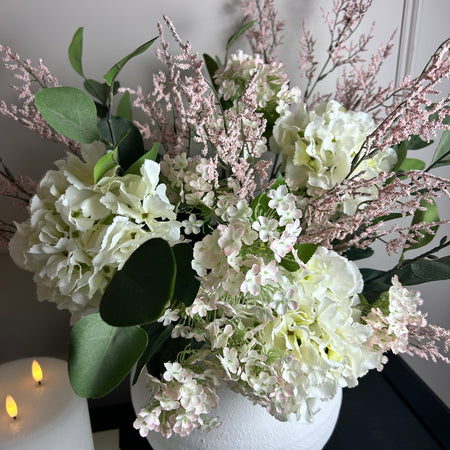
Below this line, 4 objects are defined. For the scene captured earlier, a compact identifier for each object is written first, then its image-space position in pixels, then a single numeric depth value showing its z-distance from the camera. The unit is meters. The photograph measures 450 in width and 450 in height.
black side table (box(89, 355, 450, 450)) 0.73
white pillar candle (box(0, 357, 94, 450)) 0.53
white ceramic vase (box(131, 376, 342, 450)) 0.53
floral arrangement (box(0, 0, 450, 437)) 0.41
